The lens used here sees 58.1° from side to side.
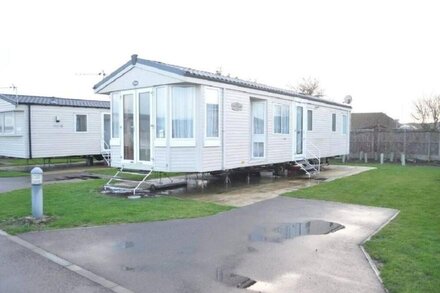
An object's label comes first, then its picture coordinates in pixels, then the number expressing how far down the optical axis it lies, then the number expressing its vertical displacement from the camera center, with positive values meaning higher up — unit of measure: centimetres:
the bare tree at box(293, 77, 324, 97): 3997 +524
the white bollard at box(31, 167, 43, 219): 704 -101
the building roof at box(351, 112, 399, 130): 4230 +200
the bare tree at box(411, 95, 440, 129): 3119 +215
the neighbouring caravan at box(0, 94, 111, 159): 1695 +49
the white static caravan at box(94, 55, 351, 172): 1029 +51
